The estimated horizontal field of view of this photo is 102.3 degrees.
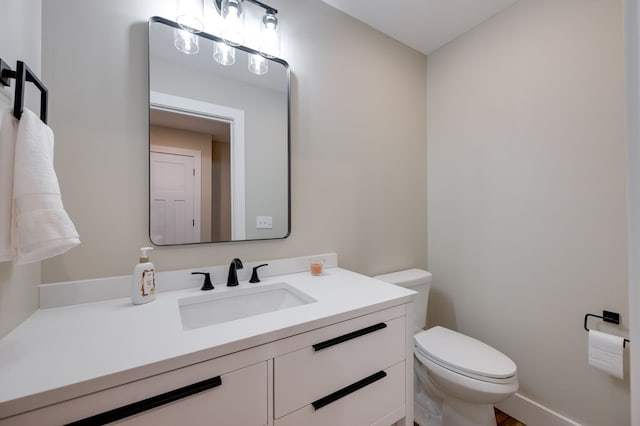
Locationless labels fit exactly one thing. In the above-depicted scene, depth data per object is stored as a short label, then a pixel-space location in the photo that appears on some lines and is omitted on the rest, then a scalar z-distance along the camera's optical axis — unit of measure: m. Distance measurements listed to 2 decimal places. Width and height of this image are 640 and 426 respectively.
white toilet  1.15
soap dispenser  0.92
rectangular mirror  1.09
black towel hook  0.61
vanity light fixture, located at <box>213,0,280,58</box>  1.19
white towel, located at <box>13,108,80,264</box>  0.60
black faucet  1.14
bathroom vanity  0.53
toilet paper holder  1.17
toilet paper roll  1.12
